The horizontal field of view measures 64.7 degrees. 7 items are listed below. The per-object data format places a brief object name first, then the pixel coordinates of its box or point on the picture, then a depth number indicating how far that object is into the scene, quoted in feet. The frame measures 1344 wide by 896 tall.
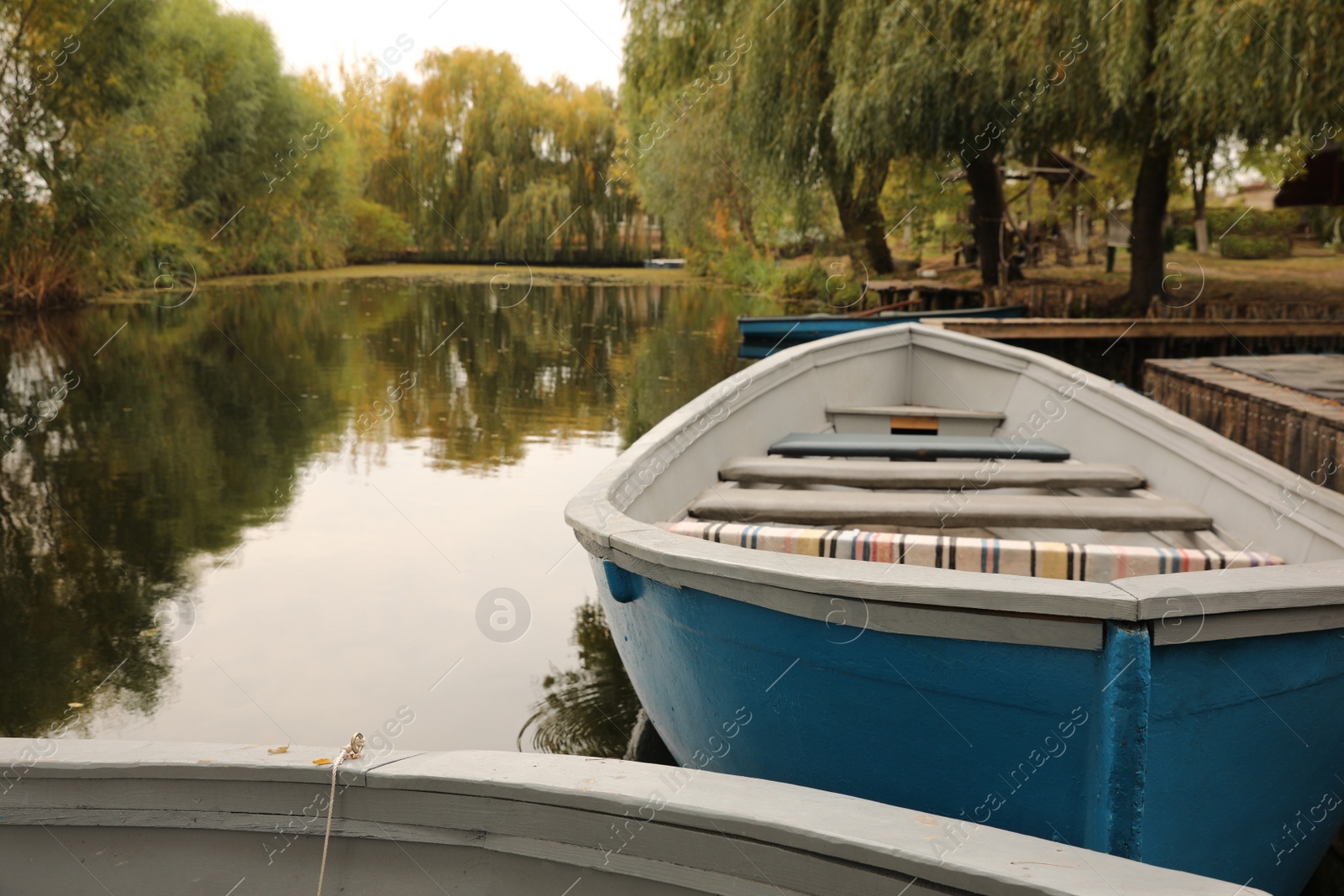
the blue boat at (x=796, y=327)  42.57
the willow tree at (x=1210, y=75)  24.36
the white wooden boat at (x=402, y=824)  5.08
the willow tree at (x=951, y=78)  33.14
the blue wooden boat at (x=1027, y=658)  6.19
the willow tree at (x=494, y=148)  94.89
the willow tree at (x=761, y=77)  41.11
